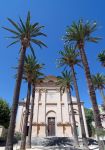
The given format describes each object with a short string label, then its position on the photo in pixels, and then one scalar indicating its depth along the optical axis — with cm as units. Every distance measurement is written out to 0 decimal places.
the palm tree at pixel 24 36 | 962
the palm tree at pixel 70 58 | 1604
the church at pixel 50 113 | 2241
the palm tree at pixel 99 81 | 2273
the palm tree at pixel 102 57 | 1711
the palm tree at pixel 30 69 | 1477
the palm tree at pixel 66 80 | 1867
